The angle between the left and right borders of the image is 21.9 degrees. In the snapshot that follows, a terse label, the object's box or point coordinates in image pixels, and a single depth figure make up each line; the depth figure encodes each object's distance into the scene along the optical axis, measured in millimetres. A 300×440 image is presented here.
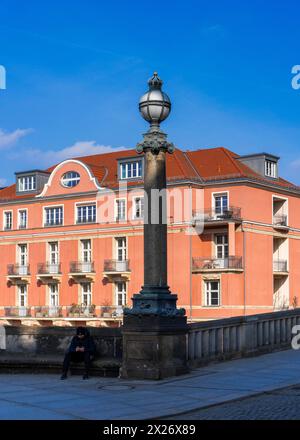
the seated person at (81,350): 14734
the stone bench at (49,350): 15156
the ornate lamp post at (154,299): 14531
